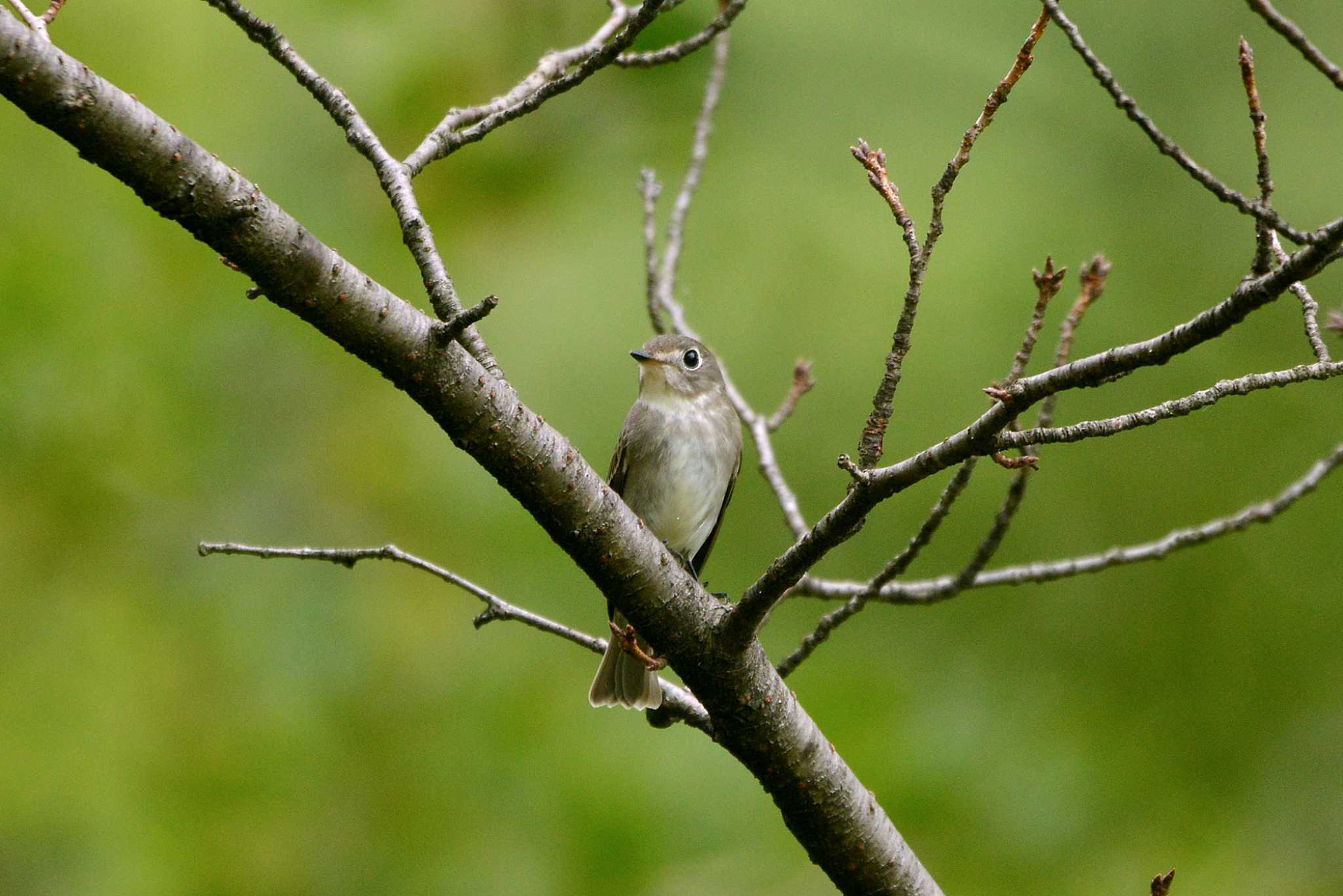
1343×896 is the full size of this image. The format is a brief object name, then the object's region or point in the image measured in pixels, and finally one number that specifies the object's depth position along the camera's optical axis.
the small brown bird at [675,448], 10.06
